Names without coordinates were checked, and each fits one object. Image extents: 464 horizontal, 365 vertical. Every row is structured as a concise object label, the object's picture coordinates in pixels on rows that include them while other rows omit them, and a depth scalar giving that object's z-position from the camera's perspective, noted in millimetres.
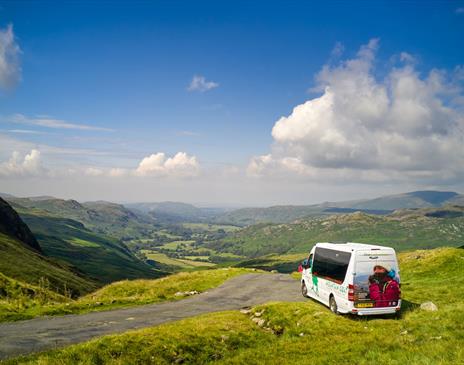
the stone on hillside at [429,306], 21825
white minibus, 21438
